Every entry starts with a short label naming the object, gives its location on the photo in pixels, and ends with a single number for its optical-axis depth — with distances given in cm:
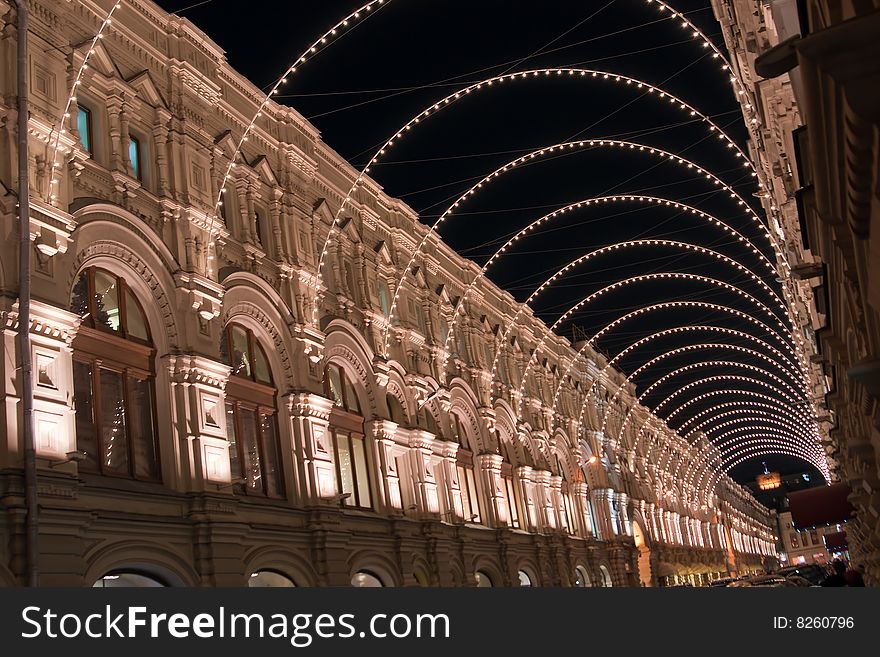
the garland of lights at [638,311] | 3864
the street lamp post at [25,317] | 1611
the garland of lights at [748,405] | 7919
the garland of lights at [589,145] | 2645
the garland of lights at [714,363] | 5669
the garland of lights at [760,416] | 8556
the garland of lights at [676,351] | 4996
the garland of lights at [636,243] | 3366
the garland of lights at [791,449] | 10269
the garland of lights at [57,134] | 1920
